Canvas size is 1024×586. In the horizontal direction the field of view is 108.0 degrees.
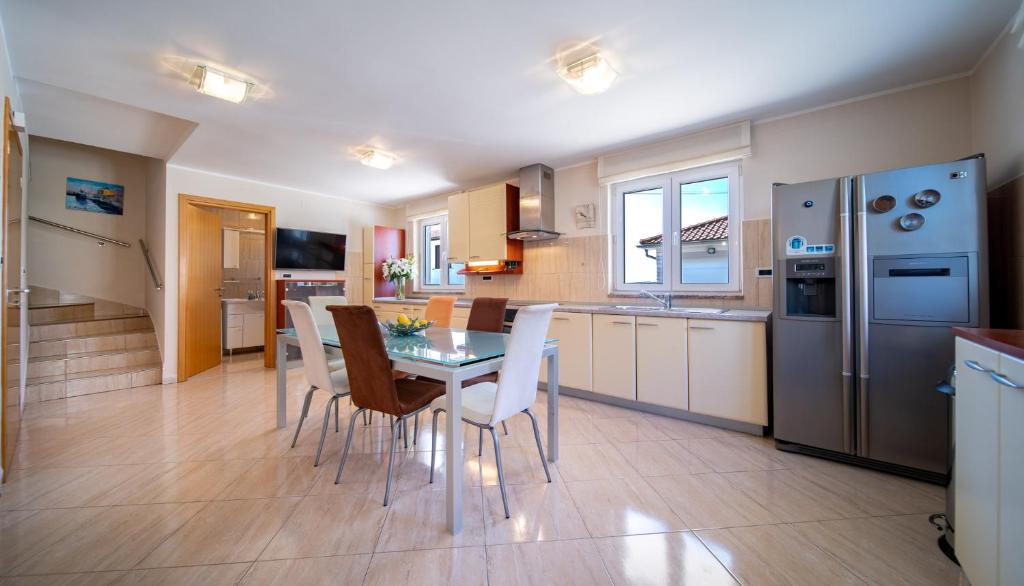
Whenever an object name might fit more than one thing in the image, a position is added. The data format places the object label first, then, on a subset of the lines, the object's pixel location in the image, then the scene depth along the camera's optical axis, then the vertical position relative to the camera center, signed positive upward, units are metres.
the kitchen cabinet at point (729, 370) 2.46 -0.51
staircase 3.36 -0.54
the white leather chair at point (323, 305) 3.20 -0.09
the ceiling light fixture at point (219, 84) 2.19 +1.28
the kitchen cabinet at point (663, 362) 2.76 -0.51
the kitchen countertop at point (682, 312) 2.52 -0.13
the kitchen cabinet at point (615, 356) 3.01 -0.51
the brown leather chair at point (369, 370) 1.67 -0.35
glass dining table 1.53 -0.30
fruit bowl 2.35 -0.20
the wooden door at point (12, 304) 1.97 -0.06
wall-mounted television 4.73 +0.60
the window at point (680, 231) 3.05 +0.57
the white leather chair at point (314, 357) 2.08 -0.36
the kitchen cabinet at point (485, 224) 4.08 +0.82
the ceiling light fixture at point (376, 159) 3.54 +1.32
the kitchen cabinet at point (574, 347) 3.27 -0.46
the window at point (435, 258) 5.29 +0.55
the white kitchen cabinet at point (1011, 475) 0.88 -0.44
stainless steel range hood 3.86 +0.96
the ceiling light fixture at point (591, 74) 2.08 +1.28
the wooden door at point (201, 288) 4.05 +0.09
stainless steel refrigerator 1.84 -0.06
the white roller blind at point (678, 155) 2.92 +1.21
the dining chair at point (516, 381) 1.65 -0.41
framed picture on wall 4.23 +1.14
